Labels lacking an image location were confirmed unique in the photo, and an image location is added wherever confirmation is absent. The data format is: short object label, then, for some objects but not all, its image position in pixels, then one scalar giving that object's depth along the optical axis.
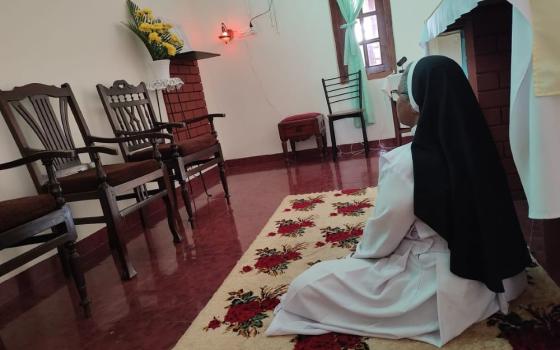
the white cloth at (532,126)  0.91
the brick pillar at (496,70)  1.92
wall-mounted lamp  4.50
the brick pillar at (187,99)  3.92
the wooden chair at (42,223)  1.42
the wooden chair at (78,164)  1.96
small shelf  3.82
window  4.21
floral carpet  1.10
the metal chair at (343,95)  4.06
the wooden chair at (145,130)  2.67
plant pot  3.33
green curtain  4.16
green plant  3.20
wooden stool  4.16
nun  1.04
